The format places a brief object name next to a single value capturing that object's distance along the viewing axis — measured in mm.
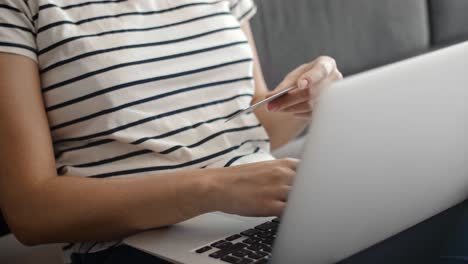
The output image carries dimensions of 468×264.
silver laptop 1011
